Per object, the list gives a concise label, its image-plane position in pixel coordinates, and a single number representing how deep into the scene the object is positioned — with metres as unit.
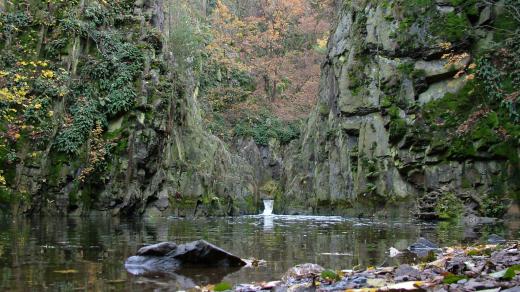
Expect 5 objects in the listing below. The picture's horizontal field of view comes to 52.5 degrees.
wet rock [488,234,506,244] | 10.20
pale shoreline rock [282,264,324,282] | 5.87
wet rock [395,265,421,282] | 4.77
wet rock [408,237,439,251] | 9.36
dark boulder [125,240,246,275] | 7.14
